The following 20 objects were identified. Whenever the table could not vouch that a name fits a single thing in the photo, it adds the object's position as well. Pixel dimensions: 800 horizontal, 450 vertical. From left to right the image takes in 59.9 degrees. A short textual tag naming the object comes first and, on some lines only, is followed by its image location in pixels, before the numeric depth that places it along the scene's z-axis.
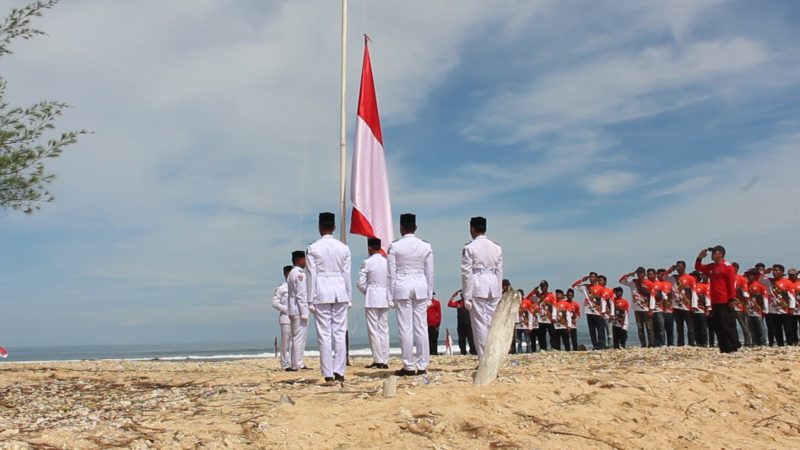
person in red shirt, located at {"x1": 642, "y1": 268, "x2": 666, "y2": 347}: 18.77
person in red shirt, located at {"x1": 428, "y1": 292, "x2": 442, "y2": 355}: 21.56
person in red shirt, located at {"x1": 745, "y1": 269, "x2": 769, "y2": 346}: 17.73
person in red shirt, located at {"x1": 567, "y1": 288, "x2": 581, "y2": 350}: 21.91
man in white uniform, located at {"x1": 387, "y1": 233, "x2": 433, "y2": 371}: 10.06
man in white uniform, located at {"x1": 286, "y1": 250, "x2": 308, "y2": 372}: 12.32
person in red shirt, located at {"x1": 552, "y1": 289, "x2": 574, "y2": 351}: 21.70
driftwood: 7.76
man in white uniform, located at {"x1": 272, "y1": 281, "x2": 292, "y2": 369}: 14.63
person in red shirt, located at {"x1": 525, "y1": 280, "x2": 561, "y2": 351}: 22.06
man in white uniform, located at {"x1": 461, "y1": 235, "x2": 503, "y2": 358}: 10.34
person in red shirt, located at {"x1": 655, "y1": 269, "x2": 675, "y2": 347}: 18.73
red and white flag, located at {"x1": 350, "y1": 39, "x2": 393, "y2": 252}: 14.47
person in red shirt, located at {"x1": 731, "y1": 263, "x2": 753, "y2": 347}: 17.77
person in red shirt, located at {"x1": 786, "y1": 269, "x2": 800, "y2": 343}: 17.31
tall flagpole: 13.55
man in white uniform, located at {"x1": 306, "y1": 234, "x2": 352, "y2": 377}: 9.58
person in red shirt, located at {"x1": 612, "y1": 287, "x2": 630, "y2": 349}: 19.91
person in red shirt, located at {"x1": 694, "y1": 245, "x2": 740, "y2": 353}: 12.62
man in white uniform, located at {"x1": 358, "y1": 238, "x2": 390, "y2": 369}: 11.90
